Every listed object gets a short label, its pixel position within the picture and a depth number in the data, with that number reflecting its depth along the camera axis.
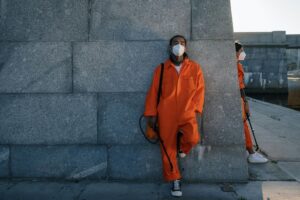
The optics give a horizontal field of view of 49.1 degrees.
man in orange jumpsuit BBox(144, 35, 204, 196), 3.92
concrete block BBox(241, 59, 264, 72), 22.73
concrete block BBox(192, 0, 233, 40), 4.41
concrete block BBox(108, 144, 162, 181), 4.48
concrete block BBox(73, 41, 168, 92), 4.48
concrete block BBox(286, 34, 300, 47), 22.36
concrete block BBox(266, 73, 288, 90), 23.03
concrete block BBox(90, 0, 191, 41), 4.45
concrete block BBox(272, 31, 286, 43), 22.00
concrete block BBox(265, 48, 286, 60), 22.56
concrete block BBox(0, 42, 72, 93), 4.54
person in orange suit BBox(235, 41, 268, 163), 5.05
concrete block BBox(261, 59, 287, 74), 22.94
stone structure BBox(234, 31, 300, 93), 22.05
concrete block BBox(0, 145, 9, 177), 4.57
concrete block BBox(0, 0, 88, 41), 4.52
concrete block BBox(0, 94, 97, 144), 4.54
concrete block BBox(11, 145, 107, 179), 4.52
